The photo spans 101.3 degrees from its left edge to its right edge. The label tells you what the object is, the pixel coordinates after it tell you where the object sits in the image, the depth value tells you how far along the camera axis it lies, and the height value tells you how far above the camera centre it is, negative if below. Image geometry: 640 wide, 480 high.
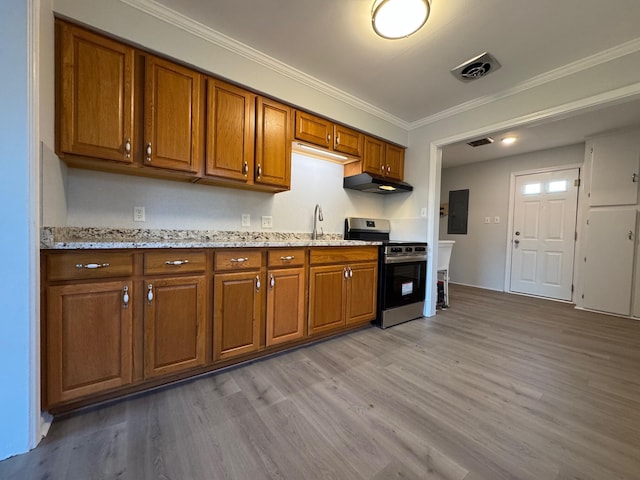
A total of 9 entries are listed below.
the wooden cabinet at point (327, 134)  2.48 +1.00
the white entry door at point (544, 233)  4.07 +0.08
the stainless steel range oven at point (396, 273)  2.80 -0.44
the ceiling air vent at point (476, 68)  2.11 +1.43
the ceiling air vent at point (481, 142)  3.80 +1.41
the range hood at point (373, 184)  2.93 +0.58
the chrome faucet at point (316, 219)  2.87 +0.14
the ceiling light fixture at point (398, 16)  1.50 +1.30
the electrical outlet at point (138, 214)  1.94 +0.09
